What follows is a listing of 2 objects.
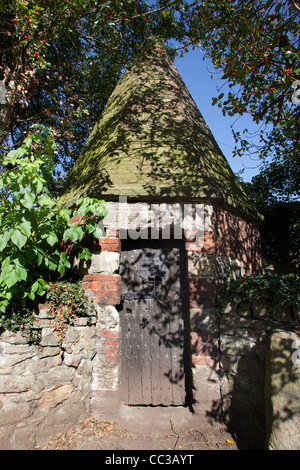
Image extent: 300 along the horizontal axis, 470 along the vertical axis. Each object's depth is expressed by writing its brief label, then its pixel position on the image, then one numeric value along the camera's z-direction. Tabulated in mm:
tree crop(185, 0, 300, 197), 3732
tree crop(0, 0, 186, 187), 5289
